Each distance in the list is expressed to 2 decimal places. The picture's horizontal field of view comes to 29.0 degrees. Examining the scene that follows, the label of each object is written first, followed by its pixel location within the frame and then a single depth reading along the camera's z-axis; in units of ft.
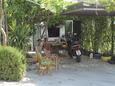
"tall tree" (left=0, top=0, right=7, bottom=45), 25.52
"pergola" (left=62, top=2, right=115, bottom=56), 27.87
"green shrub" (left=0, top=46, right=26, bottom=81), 22.89
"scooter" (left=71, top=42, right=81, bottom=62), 34.32
